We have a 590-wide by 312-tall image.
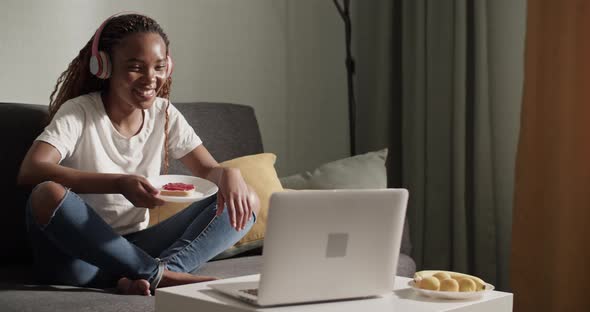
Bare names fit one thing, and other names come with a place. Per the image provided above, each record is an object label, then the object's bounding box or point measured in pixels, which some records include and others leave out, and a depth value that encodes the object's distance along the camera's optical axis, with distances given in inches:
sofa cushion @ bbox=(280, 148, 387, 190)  178.3
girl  138.4
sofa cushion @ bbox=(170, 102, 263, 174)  179.7
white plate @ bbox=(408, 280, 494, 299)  122.6
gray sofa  131.6
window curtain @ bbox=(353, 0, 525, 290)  206.8
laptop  118.0
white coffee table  118.5
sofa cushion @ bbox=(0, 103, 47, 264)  157.1
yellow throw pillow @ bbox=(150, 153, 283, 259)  164.9
